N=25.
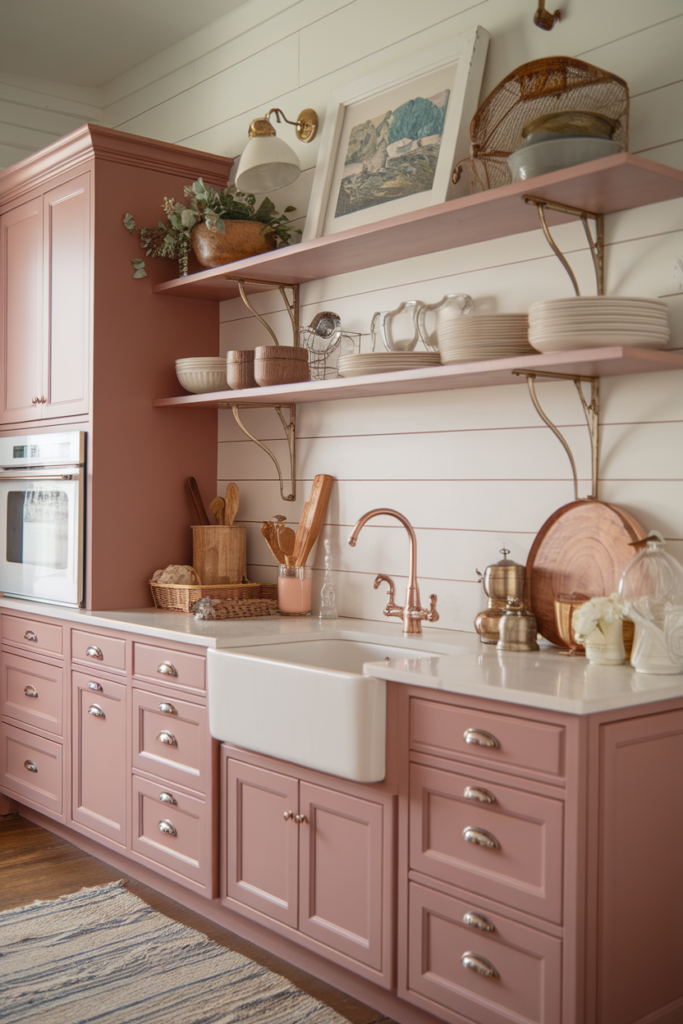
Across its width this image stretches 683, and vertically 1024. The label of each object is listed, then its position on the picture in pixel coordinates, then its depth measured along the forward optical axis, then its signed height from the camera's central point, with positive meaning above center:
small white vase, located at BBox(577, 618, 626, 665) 2.07 -0.32
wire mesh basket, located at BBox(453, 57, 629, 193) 2.23 +0.93
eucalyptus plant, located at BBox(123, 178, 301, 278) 3.13 +0.89
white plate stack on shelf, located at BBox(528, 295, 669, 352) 2.03 +0.36
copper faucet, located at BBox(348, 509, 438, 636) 2.62 -0.31
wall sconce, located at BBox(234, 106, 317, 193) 2.88 +0.98
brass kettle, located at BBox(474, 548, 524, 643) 2.36 -0.24
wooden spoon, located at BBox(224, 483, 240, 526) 3.43 -0.05
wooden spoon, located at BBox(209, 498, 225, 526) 3.48 -0.07
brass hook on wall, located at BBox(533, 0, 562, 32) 2.40 +1.18
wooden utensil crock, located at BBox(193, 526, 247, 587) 3.34 -0.23
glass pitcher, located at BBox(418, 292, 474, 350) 2.61 +0.49
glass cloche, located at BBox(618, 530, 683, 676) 1.94 -0.23
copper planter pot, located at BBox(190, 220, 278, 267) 3.13 +0.80
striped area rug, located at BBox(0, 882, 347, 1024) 2.21 -1.20
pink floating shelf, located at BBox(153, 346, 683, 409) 2.04 +0.28
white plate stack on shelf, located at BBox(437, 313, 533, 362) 2.26 +0.36
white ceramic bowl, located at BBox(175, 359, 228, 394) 3.28 +0.37
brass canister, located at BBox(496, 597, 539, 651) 2.27 -0.32
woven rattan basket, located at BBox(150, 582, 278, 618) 3.01 -0.36
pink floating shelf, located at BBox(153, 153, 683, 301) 2.04 +0.67
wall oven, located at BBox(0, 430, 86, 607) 3.27 -0.11
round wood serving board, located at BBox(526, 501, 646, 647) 2.22 -0.16
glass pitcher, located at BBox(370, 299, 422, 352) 2.73 +0.47
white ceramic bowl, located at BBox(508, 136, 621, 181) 2.09 +0.74
